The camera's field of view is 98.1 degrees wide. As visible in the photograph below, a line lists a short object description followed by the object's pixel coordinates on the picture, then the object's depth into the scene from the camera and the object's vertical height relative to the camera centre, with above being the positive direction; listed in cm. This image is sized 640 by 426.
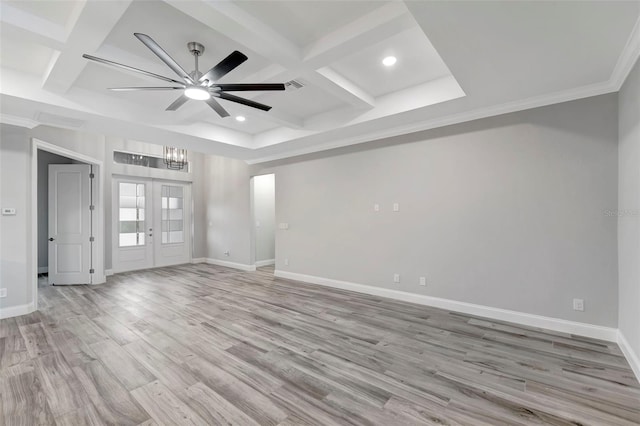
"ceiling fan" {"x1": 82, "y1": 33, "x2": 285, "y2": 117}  231 +130
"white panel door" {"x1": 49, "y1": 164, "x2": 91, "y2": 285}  565 -17
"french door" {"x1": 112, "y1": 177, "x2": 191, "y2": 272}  705 -22
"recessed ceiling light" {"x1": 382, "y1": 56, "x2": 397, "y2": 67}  303 +169
